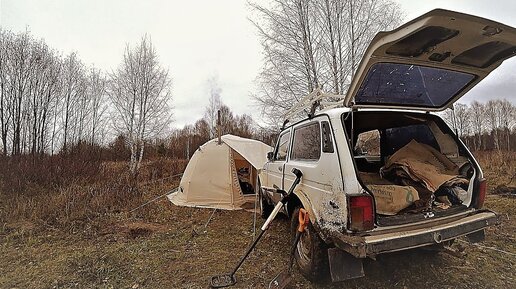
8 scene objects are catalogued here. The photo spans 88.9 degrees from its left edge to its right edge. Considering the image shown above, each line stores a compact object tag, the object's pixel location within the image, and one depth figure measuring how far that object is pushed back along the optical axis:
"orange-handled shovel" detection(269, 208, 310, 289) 2.78
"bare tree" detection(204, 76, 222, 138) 27.60
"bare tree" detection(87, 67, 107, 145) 21.38
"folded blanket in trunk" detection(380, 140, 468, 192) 2.94
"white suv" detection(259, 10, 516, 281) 2.28
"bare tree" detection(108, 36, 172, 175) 14.70
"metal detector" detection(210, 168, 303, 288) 3.10
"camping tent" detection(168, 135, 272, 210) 7.44
